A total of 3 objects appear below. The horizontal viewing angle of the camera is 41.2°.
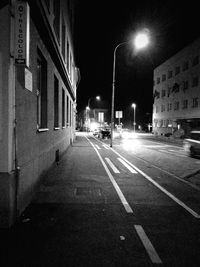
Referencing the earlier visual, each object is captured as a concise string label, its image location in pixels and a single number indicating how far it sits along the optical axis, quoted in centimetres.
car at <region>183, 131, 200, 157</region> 1806
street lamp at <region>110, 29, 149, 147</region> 1747
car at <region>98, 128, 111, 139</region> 4300
